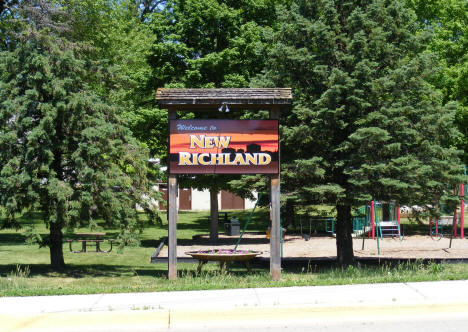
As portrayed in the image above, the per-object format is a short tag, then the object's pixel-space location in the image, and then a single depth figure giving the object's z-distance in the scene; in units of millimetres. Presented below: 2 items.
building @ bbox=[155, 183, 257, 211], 52219
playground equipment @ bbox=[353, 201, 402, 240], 25303
